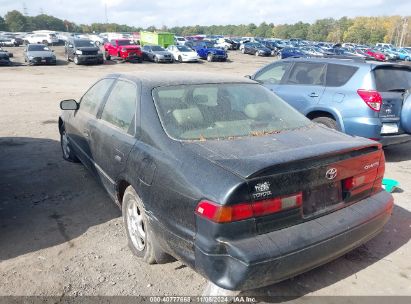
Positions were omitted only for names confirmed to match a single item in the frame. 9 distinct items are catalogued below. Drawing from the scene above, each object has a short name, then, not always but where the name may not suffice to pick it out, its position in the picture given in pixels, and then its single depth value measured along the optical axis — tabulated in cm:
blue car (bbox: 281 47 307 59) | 3528
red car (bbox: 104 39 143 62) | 2894
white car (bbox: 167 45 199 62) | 3023
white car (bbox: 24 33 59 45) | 5359
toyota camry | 222
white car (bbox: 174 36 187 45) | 4179
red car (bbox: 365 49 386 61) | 3314
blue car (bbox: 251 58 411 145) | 553
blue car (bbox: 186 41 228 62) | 3300
